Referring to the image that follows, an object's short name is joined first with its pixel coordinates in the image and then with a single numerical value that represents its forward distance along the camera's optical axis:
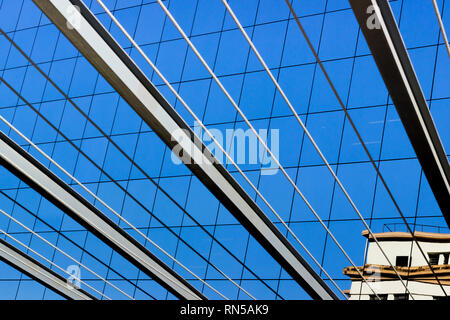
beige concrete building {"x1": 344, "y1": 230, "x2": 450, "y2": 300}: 19.65
